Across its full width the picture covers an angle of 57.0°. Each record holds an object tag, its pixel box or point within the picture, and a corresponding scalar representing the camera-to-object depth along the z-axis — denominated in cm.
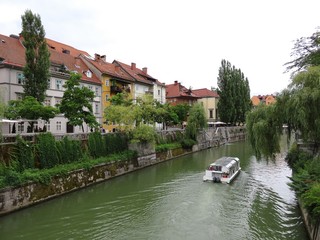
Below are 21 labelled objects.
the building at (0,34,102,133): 2769
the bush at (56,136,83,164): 1997
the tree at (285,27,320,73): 1816
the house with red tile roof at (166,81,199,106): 6334
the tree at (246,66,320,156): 1338
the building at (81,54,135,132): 3975
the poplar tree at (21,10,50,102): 2534
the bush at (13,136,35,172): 1681
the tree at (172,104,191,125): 4869
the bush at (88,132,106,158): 2350
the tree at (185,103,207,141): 4025
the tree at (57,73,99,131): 2409
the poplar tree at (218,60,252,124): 5625
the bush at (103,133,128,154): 2565
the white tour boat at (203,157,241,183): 2042
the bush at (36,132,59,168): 1839
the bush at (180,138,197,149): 3834
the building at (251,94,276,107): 10112
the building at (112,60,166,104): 4666
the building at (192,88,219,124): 7031
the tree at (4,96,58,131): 2103
